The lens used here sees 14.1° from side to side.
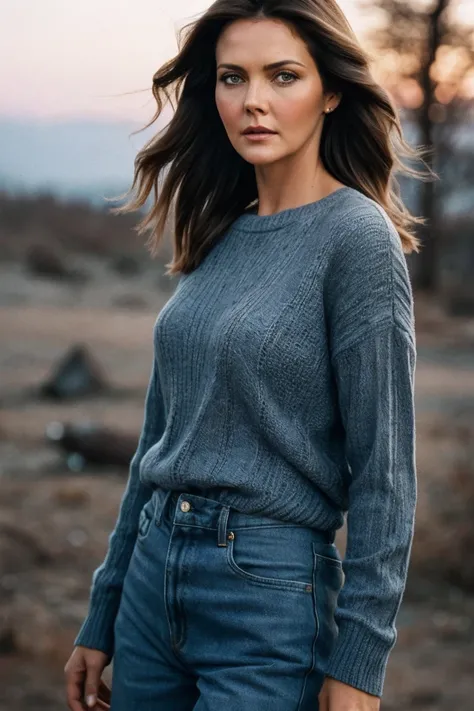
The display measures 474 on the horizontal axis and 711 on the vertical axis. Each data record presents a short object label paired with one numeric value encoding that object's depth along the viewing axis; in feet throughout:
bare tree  33.94
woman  7.80
